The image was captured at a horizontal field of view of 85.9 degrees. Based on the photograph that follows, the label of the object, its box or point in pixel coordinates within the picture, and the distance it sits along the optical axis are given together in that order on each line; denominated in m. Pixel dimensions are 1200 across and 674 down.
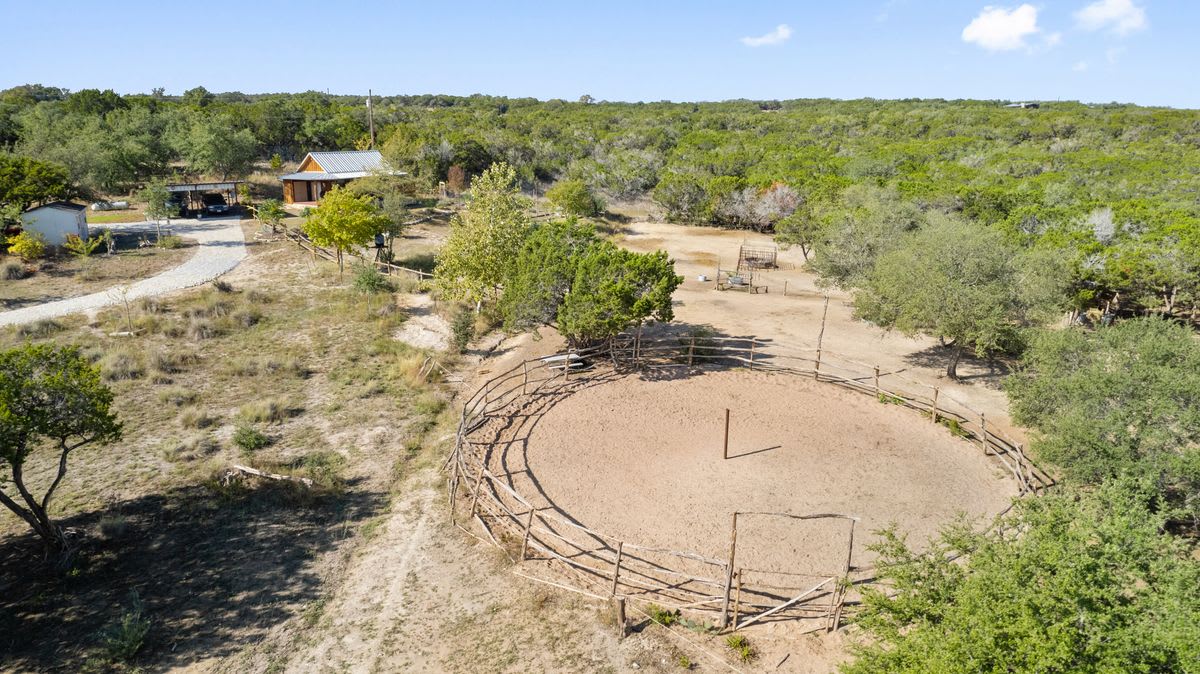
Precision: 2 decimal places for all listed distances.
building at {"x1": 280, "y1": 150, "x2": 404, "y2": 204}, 50.44
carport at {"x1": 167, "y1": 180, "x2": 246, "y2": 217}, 47.16
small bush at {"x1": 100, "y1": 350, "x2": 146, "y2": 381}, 21.62
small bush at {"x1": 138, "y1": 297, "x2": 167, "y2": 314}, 27.67
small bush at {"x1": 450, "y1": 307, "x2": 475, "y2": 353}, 26.27
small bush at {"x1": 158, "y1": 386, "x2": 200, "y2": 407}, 20.44
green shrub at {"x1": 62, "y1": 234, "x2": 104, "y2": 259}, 34.06
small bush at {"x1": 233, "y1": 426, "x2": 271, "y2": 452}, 18.03
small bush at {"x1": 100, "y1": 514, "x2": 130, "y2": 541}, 14.28
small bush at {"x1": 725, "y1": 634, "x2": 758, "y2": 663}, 11.59
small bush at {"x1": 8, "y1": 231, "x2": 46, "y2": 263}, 32.56
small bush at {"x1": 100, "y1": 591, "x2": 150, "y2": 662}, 11.05
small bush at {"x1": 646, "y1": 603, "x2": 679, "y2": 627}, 12.30
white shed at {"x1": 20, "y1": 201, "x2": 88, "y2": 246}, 35.56
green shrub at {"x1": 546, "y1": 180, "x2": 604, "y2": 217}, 51.16
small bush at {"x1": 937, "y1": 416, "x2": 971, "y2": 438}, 19.84
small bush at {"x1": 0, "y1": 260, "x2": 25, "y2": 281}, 31.38
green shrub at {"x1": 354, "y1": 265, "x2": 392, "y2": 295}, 30.80
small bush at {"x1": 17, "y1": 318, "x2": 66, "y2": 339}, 24.33
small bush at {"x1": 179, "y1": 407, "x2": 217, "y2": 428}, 19.11
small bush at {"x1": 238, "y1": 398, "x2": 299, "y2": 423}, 19.80
